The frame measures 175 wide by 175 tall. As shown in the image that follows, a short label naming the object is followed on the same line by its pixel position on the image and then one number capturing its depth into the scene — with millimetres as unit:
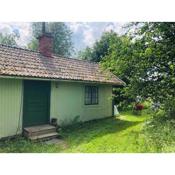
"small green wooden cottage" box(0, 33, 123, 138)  7256
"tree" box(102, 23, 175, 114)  7905
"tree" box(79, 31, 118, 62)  16786
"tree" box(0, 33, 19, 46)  30741
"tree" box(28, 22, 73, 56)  25989
